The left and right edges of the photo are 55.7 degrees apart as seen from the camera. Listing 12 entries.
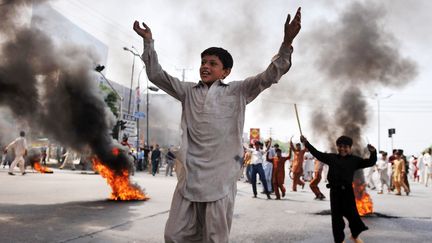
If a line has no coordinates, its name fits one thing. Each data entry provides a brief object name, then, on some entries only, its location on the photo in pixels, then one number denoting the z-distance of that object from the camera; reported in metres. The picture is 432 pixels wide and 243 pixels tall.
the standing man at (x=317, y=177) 10.06
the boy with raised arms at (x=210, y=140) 2.33
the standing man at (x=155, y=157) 21.25
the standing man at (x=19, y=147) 14.54
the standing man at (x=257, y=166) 10.70
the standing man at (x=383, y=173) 14.41
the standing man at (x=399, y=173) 13.73
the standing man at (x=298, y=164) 13.31
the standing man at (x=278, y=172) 10.80
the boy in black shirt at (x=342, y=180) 4.89
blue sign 26.46
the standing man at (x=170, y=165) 20.92
